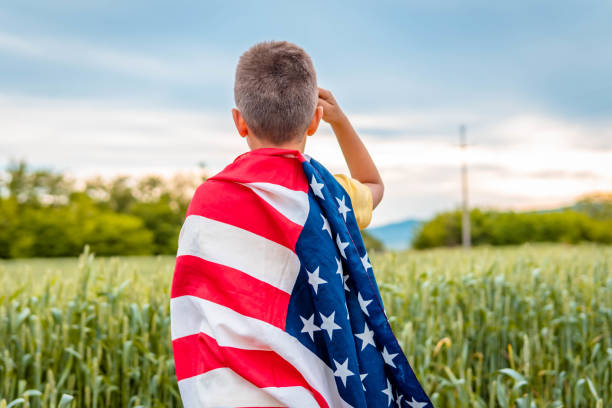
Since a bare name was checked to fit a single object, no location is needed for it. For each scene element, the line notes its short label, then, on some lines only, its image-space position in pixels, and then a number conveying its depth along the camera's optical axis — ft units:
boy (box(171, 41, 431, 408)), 5.17
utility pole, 103.45
